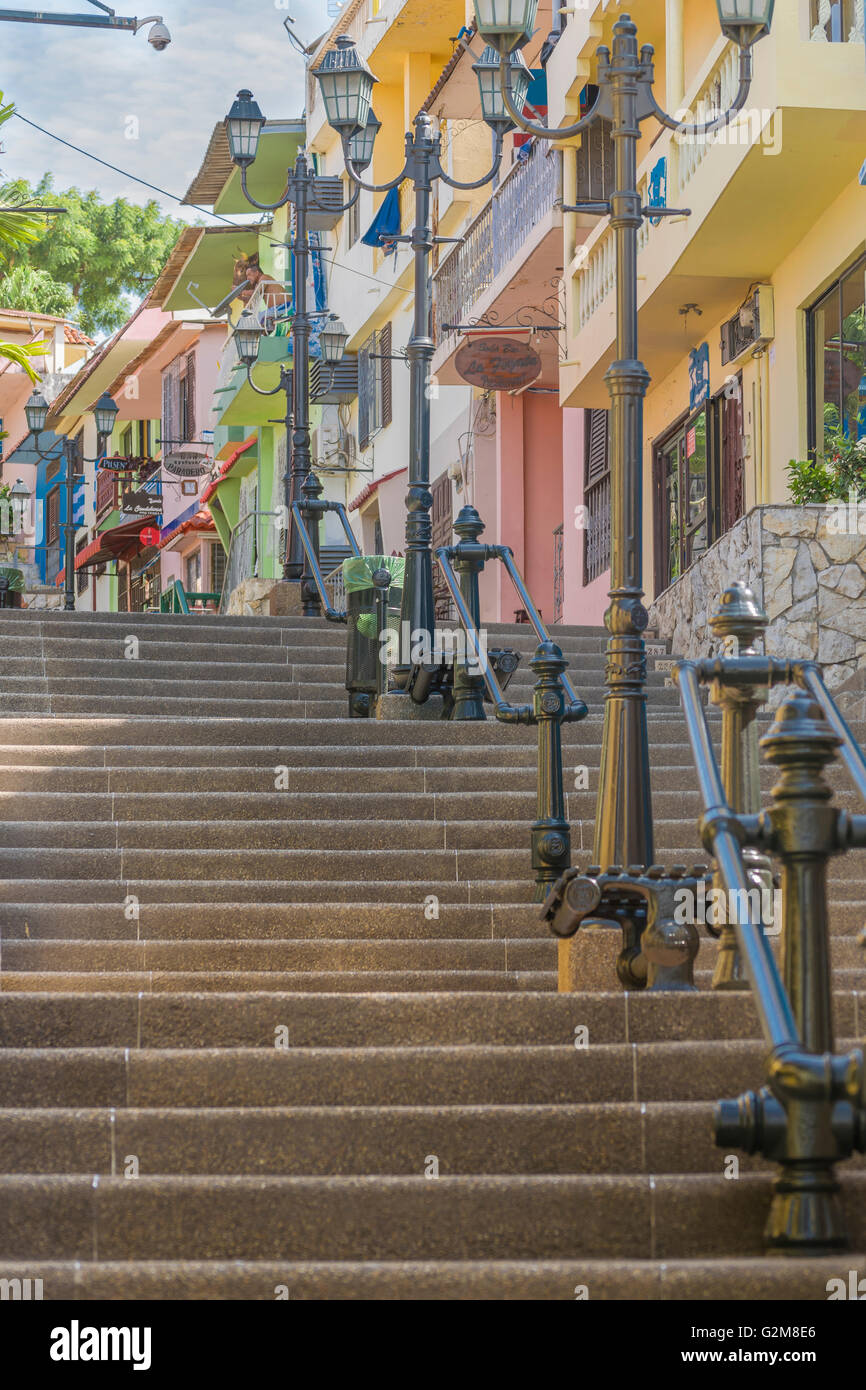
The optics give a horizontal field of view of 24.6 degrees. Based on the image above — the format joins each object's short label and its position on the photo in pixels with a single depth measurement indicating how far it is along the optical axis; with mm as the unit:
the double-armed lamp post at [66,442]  28125
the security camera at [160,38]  20969
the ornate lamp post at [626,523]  7703
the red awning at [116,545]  48031
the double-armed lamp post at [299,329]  17469
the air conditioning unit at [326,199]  30406
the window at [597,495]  22344
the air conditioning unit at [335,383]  32719
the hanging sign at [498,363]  22047
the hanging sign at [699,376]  18766
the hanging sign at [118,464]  39747
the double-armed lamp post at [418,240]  13555
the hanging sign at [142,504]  45069
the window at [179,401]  44719
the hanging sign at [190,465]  42156
